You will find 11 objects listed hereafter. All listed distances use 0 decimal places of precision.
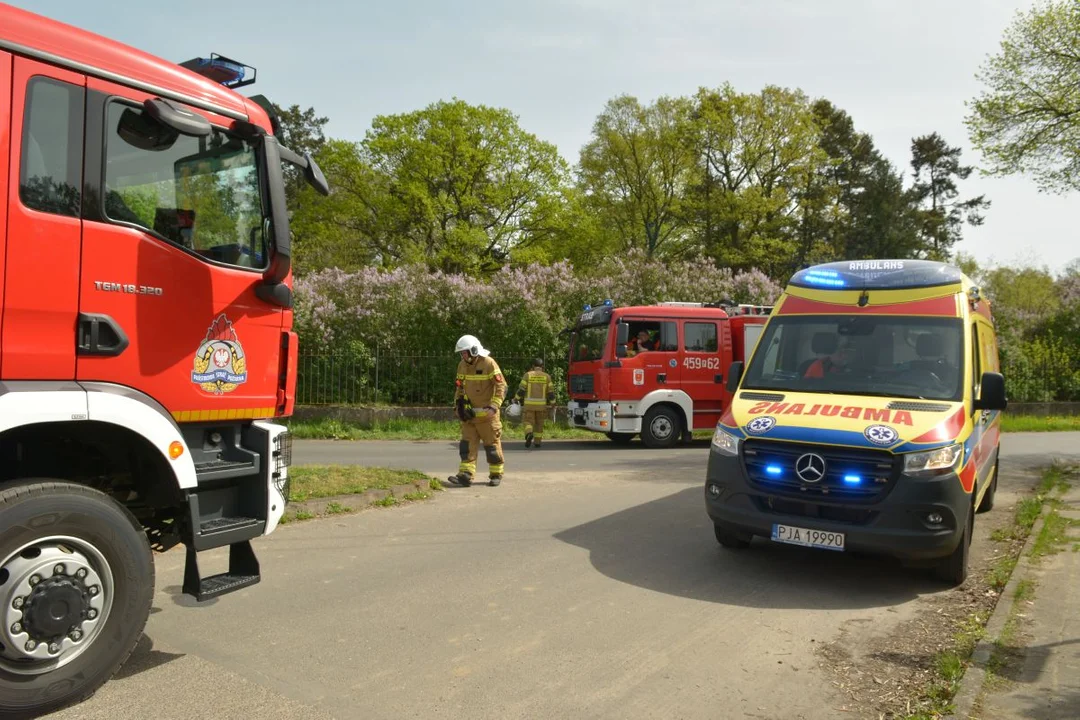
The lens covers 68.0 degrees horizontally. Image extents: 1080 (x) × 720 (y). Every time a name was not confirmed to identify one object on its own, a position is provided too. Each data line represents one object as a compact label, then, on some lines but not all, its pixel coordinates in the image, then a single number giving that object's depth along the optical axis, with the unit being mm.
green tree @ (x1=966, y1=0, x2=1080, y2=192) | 14922
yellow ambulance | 5523
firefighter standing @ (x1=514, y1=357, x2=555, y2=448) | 16016
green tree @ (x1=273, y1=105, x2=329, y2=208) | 45125
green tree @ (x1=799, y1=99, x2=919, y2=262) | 44844
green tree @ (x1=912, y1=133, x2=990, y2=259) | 52219
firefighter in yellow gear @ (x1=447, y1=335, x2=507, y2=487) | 10141
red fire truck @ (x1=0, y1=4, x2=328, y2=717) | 3486
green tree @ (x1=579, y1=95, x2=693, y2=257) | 41906
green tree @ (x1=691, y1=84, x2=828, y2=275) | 40094
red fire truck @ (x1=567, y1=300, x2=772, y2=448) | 15602
